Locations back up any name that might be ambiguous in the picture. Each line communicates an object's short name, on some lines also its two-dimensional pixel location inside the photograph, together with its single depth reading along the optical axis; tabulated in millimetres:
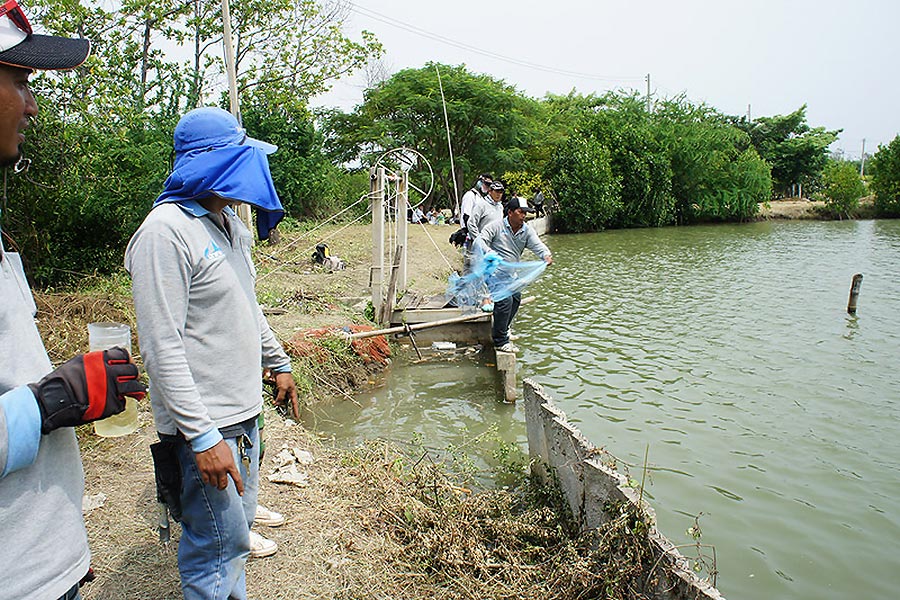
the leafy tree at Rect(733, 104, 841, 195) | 40531
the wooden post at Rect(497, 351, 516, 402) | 6668
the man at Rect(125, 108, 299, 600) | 1930
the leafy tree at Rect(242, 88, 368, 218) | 16406
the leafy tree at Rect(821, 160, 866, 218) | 33594
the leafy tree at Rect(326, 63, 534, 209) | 24641
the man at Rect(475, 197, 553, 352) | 6773
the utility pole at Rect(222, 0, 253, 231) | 9055
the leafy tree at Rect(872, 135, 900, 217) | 34406
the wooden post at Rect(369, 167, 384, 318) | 8188
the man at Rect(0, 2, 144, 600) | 1272
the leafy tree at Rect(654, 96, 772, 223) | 31766
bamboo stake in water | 11062
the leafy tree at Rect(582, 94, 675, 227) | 29984
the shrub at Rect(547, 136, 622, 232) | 28391
